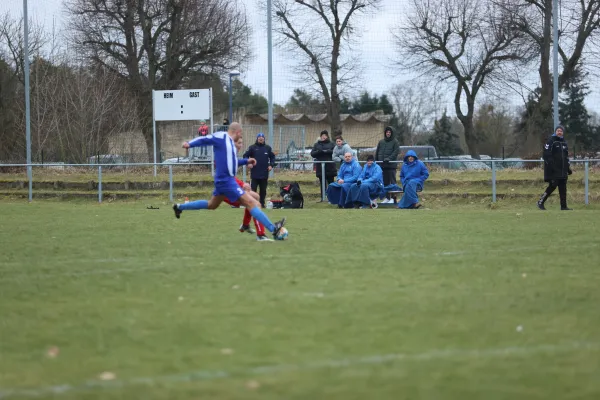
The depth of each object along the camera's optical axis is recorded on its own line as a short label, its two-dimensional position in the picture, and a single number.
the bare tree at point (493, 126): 72.12
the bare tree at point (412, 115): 73.88
